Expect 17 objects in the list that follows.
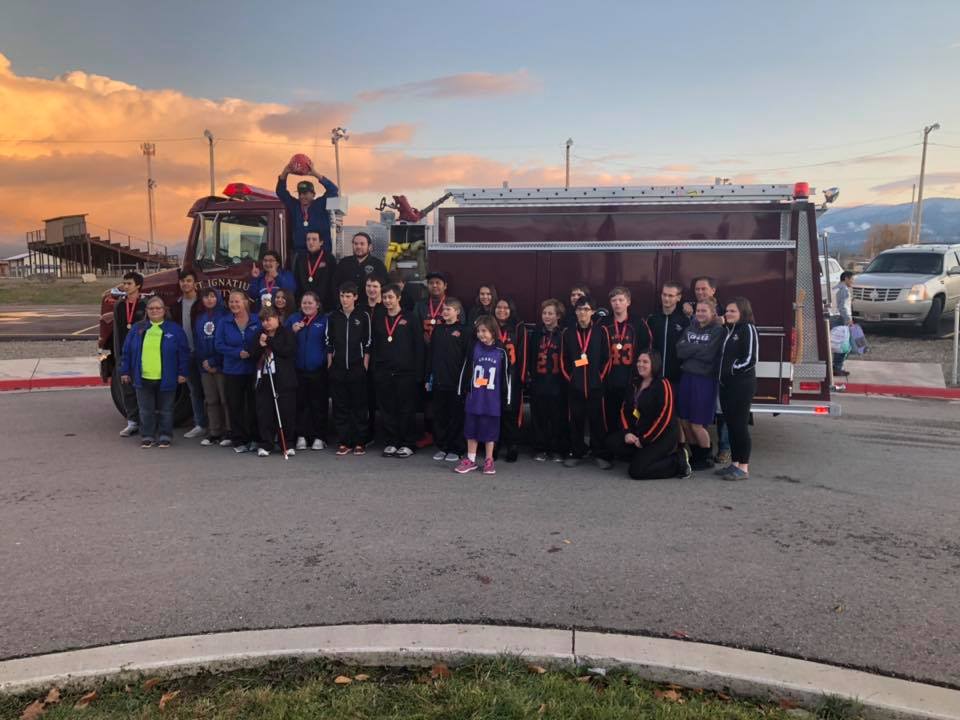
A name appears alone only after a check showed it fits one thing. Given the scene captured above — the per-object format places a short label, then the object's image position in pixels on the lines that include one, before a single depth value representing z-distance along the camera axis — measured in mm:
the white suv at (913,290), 16375
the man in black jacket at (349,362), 7117
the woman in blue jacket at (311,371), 7234
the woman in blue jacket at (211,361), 7488
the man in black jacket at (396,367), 7043
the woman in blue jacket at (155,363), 7480
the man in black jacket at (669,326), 6867
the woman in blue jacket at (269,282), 7684
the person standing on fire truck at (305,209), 8242
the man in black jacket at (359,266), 7652
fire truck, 7062
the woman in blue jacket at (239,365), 7277
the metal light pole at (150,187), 67875
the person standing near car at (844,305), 12000
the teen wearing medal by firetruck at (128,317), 7973
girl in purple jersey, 6656
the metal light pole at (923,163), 47453
